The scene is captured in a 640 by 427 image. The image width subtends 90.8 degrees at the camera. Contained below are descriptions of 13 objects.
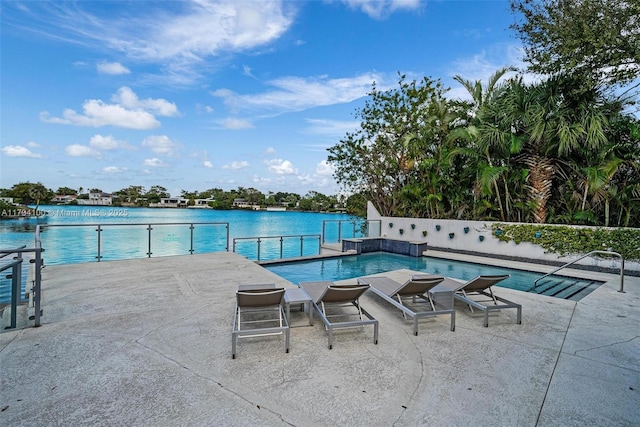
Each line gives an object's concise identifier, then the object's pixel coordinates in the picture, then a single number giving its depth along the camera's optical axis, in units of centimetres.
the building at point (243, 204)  5245
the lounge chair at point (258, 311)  331
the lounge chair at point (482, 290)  444
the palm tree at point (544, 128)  904
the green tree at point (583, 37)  728
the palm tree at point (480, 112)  1036
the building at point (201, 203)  5109
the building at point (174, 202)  4869
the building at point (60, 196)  3208
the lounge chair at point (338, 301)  363
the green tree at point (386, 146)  1505
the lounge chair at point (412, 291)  413
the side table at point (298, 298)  415
